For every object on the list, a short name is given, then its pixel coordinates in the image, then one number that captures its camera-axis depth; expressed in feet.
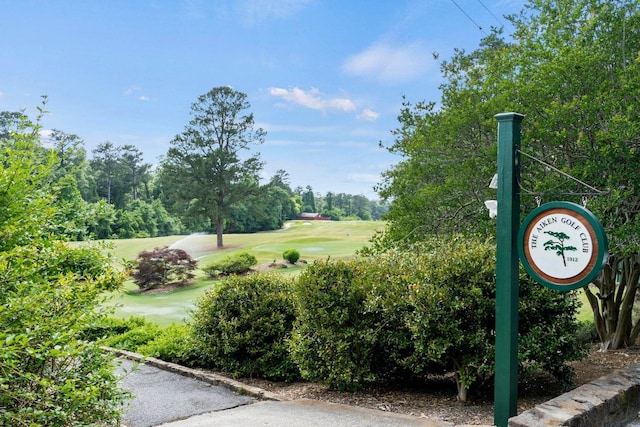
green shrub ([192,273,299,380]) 18.08
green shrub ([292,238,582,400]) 13.65
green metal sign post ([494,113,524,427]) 11.86
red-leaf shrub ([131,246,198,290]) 43.29
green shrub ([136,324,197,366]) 19.84
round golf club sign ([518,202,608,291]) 10.41
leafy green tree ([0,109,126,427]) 7.56
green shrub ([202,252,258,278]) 44.73
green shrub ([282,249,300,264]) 48.73
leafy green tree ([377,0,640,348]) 16.97
